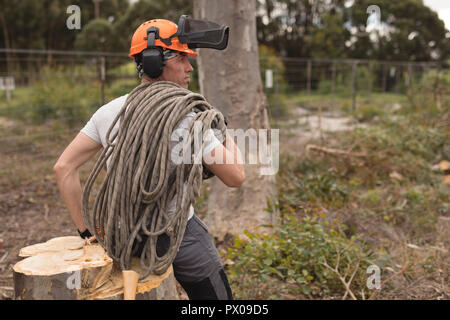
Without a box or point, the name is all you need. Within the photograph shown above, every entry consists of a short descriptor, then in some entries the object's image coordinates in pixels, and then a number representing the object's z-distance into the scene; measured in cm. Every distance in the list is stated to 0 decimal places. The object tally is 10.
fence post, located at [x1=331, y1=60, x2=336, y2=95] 1273
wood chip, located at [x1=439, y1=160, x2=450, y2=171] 671
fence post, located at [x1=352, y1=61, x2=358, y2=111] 1265
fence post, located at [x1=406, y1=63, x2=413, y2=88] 1502
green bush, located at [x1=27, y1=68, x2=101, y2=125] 855
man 209
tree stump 195
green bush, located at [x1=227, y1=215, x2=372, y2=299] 341
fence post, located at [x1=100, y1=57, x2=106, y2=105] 717
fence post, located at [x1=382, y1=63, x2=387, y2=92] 1488
